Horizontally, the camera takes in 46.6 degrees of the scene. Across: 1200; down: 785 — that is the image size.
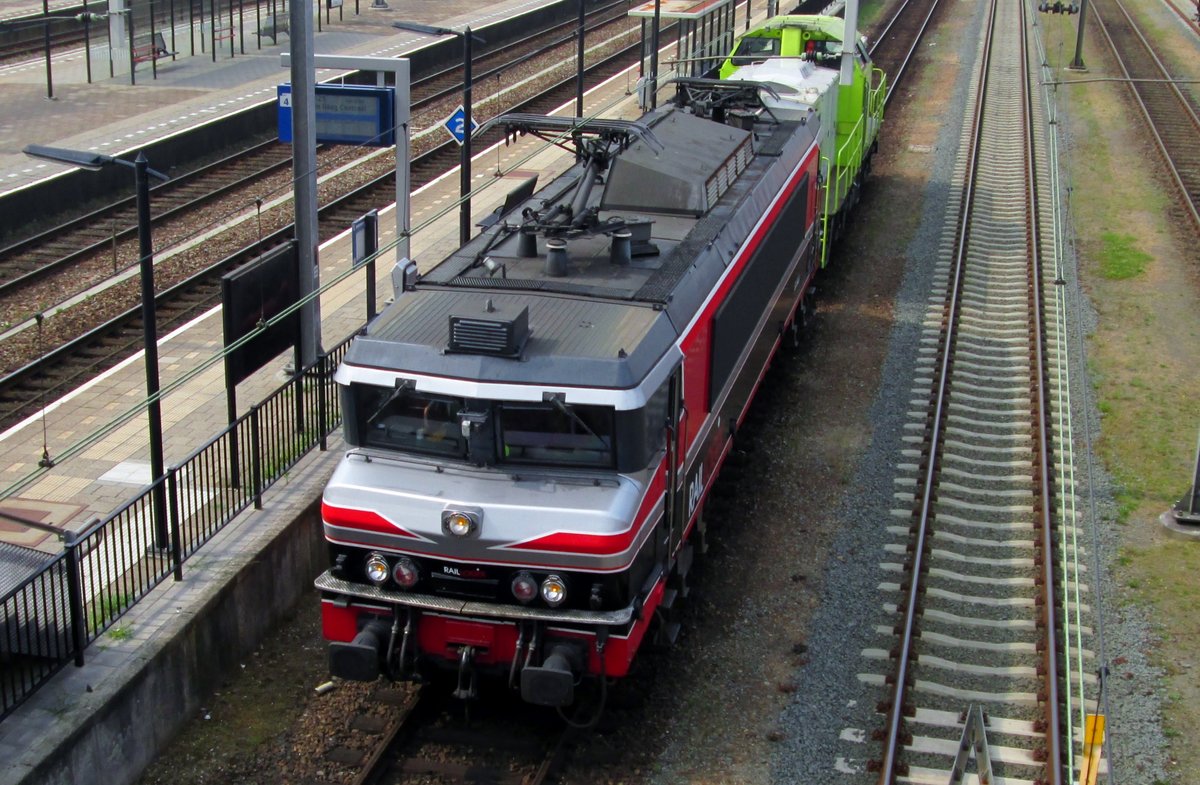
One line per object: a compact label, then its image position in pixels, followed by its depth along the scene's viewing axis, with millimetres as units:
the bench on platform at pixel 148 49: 35281
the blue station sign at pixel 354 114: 17781
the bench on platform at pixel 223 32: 38859
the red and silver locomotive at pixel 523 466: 9133
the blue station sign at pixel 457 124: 19922
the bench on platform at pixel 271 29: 41125
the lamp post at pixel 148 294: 10133
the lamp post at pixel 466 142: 18281
